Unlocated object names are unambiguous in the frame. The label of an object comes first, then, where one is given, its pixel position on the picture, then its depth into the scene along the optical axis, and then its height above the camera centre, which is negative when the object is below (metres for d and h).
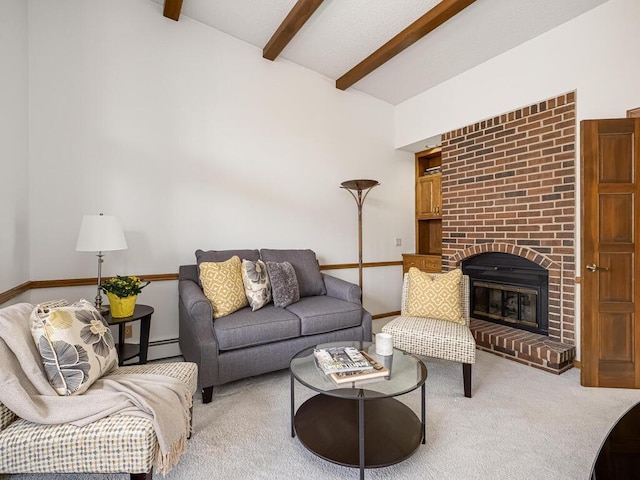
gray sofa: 2.12 -0.65
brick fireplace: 2.69 +0.32
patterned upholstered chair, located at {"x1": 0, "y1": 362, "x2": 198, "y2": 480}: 1.09 -0.73
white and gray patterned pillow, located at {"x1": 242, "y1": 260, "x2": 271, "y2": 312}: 2.55 -0.37
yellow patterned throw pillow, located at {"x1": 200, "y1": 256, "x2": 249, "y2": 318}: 2.39 -0.37
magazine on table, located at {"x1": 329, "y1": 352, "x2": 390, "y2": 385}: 1.50 -0.65
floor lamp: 3.30 +0.55
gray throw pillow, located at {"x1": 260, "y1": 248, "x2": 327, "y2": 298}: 3.02 -0.29
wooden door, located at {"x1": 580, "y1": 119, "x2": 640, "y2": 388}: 2.29 -0.13
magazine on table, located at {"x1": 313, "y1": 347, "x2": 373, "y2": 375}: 1.59 -0.64
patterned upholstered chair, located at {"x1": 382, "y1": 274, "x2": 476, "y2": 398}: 2.15 -0.71
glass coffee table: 1.43 -0.98
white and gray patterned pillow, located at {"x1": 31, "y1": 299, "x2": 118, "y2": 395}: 1.26 -0.45
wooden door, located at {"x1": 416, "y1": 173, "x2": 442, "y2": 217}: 4.16 +0.57
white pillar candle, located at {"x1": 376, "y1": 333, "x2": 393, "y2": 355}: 1.80 -0.60
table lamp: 2.11 +0.02
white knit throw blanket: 1.12 -0.62
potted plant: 2.17 -0.39
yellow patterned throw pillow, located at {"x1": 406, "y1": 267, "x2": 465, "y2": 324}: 2.54 -0.48
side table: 2.16 -0.71
